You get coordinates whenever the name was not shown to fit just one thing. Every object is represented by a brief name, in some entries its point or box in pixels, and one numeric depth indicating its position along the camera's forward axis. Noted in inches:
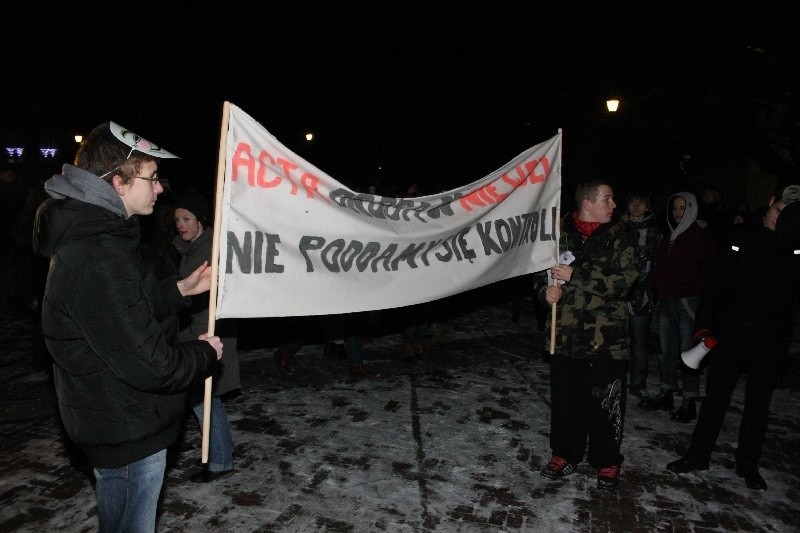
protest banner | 133.0
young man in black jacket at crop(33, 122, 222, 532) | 94.3
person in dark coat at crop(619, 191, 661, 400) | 242.5
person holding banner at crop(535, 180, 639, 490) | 177.8
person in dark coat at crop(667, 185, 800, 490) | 180.2
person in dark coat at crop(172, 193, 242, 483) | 178.1
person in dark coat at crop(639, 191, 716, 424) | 241.4
